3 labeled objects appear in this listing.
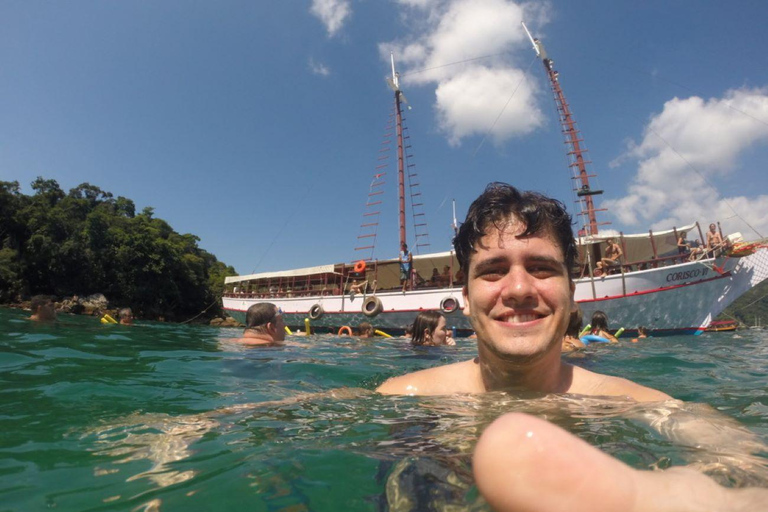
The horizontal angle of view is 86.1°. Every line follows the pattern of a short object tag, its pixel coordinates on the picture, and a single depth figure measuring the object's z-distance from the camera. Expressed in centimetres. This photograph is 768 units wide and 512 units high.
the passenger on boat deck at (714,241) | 1674
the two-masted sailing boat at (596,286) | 1731
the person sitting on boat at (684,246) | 1783
